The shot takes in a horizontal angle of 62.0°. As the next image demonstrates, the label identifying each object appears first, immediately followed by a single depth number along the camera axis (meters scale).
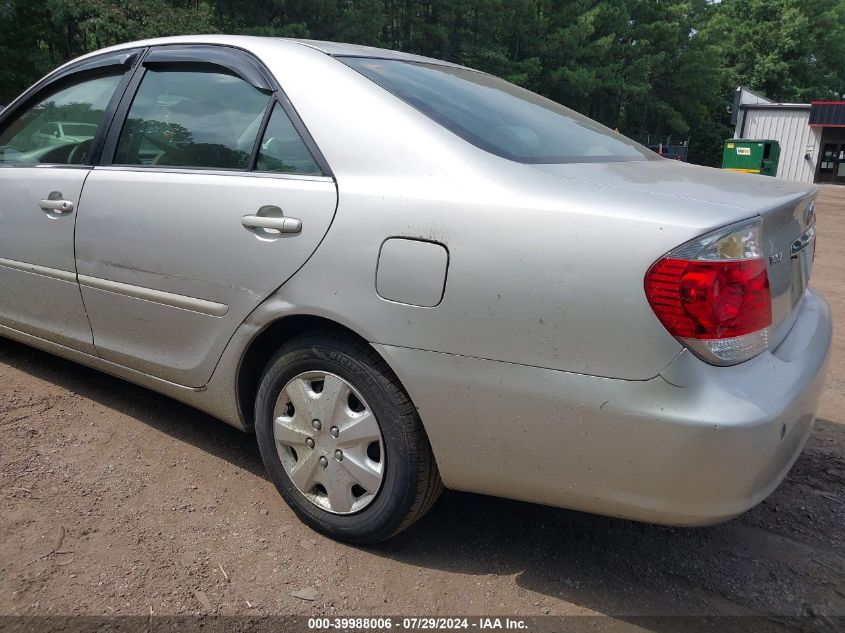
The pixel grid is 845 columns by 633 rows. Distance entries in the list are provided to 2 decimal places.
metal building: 33.97
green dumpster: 25.30
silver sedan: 1.74
